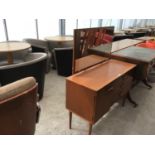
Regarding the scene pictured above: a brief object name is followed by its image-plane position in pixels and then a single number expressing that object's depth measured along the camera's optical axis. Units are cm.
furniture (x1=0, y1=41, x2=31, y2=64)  254
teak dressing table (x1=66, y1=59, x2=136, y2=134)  158
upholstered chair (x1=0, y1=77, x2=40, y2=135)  86
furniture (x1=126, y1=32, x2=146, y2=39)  467
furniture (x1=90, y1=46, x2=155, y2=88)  215
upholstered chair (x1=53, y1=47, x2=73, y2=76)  325
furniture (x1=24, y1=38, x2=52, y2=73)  333
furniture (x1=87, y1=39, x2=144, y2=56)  205
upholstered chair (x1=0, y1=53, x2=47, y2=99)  183
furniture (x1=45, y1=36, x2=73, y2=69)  386
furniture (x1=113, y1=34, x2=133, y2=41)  390
